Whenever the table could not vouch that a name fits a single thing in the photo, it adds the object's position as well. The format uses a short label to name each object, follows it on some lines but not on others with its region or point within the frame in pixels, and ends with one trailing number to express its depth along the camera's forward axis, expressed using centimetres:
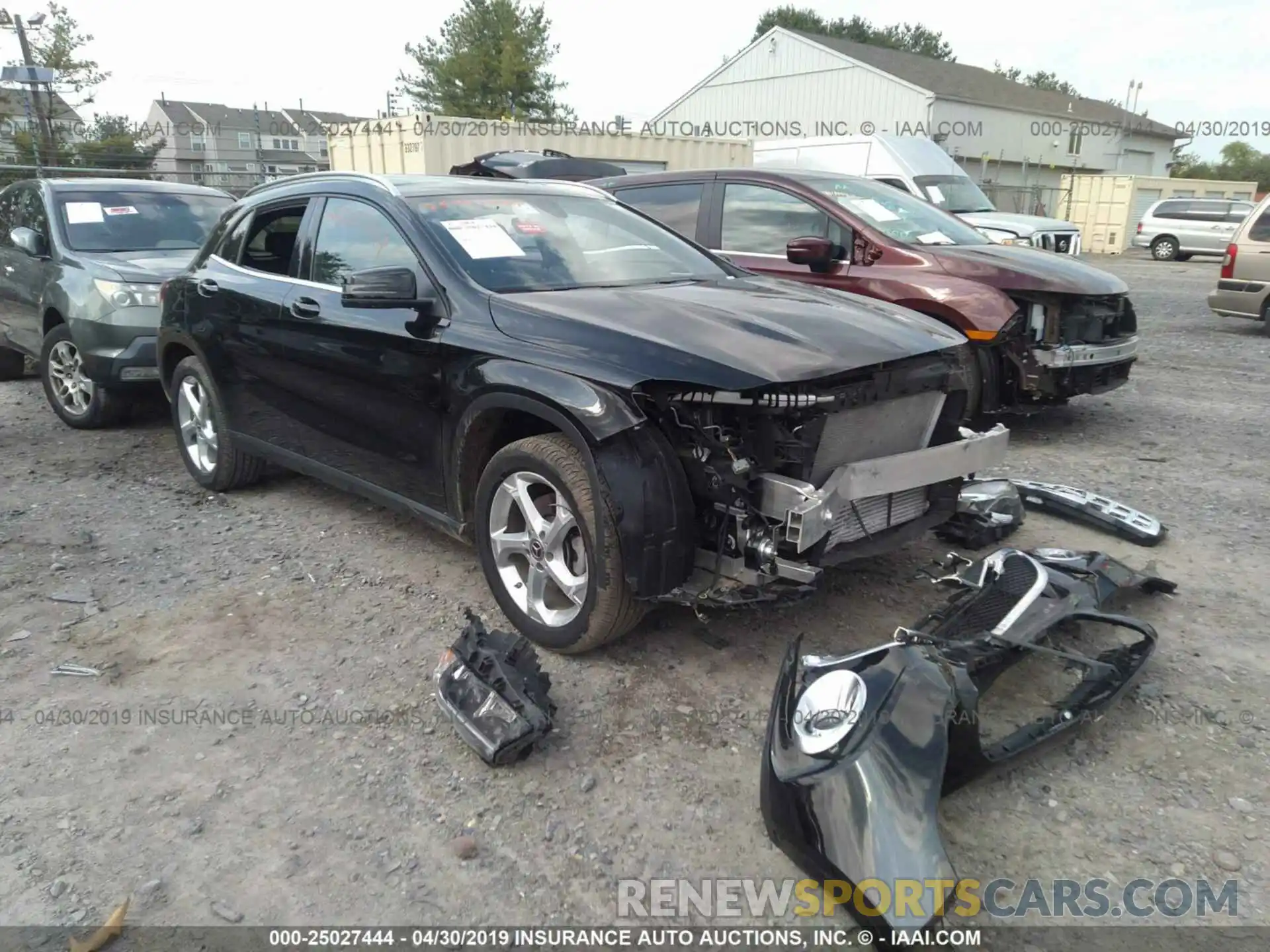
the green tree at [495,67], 3444
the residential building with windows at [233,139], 2116
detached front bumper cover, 214
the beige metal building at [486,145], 1534
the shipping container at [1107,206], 2836
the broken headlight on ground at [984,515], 431
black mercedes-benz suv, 304
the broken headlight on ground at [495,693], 281
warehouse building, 3447
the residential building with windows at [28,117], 2398
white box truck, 1284
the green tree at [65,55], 2481
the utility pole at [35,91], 2200
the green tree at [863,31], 6091
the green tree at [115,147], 2159
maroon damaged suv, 611
